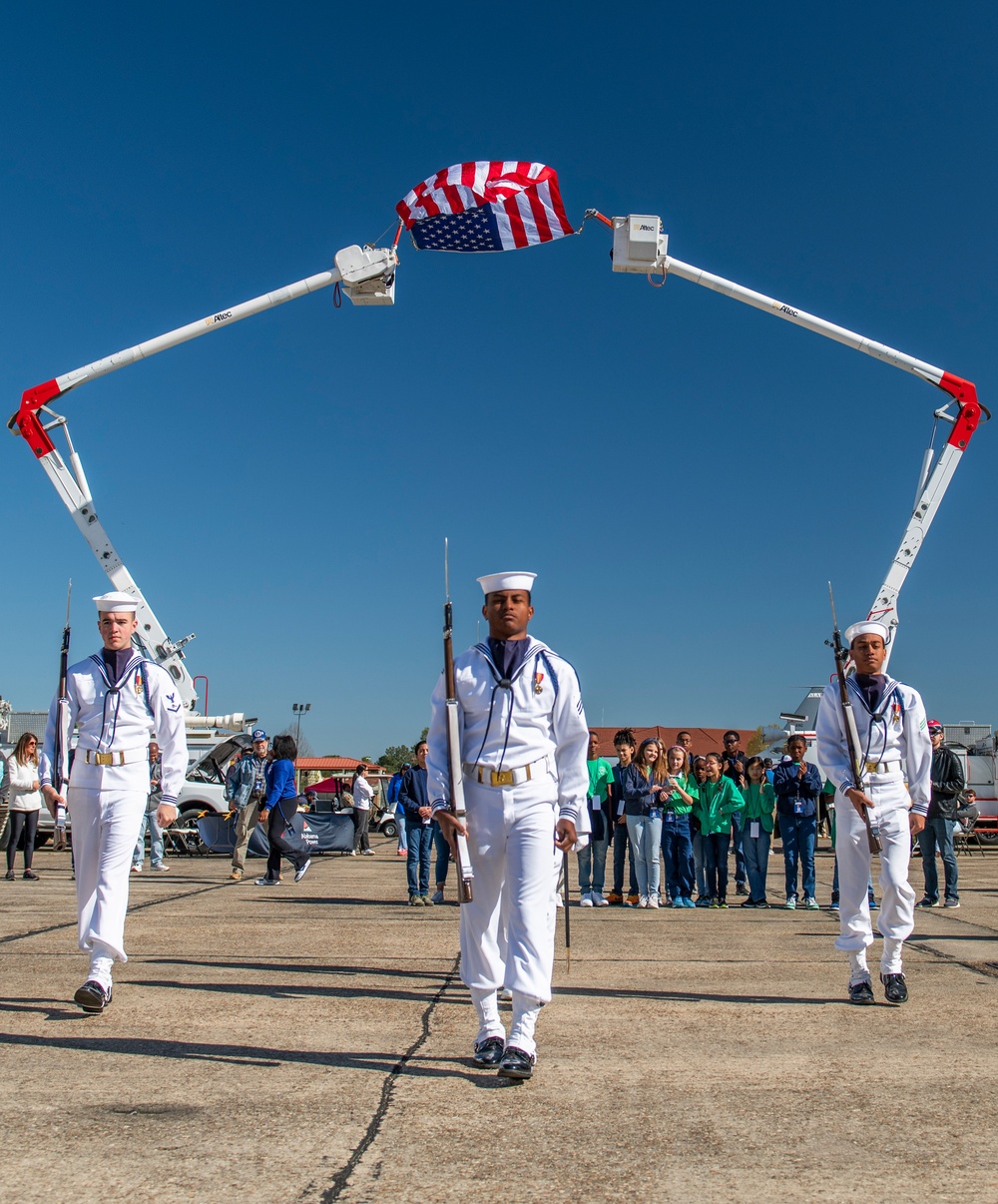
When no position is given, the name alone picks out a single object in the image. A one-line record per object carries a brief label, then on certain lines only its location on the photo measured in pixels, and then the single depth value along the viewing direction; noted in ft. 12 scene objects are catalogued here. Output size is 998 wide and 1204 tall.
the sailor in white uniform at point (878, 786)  20.68
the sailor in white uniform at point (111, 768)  19.17
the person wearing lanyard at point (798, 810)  38.11
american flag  58.03
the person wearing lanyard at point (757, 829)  39.58
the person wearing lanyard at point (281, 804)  45.91
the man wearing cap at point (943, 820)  37.47
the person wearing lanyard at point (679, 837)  39.63
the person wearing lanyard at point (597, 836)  39.03
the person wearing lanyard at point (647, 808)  38.19
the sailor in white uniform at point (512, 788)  15.15
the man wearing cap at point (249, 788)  53.16
